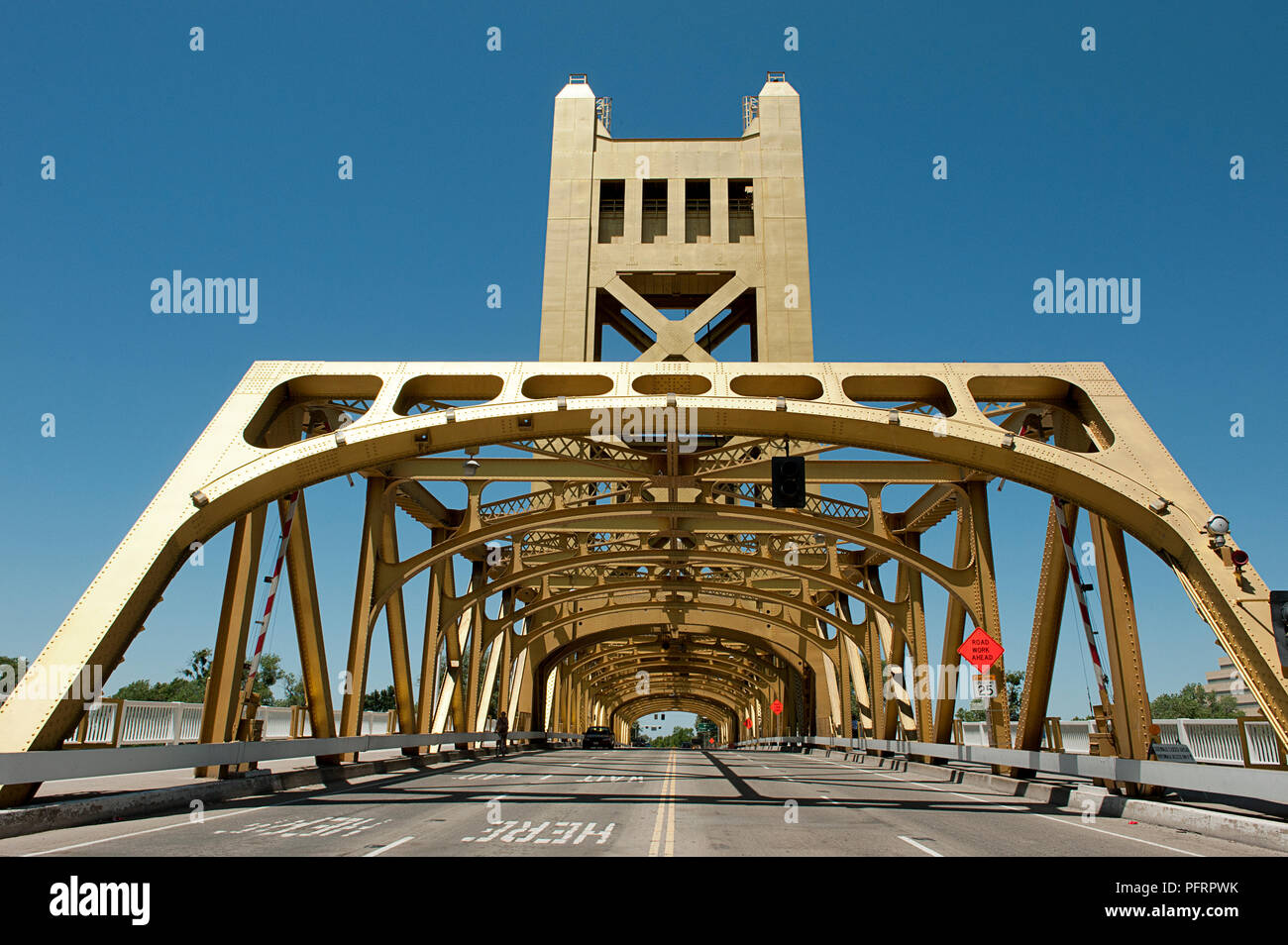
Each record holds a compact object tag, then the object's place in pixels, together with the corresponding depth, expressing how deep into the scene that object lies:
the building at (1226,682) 159.15
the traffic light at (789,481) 14.03
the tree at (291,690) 125.57
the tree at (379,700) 132.25
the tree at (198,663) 114.63
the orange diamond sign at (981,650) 17.06
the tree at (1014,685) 128.06
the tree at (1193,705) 99.94
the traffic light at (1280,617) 11.36
